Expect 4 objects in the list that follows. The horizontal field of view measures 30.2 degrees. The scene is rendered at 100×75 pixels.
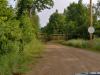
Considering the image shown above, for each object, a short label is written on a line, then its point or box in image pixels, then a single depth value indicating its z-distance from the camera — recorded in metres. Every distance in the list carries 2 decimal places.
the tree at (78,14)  36.23
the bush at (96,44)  20.68
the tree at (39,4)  17.34
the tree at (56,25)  53.53
